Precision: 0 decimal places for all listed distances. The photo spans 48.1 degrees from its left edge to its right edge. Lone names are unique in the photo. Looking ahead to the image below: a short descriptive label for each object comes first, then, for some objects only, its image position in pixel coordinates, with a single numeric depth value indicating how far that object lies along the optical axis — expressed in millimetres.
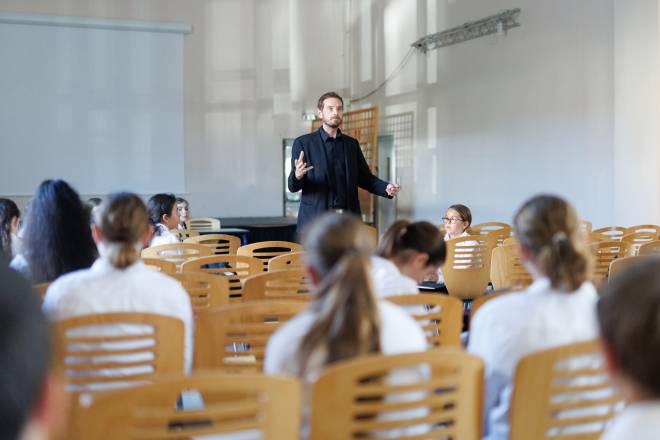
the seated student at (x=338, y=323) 1622
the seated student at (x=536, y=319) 1978
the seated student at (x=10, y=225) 3969
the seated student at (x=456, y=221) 5781
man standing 5121
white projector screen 10984
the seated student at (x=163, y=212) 5379
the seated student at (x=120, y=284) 2293
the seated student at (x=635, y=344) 967
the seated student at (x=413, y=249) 2598
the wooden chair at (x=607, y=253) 4652
